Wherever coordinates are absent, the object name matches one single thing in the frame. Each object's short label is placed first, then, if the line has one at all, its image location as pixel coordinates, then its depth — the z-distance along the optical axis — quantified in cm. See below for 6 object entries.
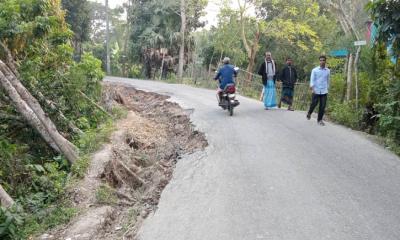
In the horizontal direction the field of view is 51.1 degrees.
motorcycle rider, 1282
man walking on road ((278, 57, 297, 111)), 1407
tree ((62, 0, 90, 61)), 3802
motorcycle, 1254
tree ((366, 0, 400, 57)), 876
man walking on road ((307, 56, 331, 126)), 1116
